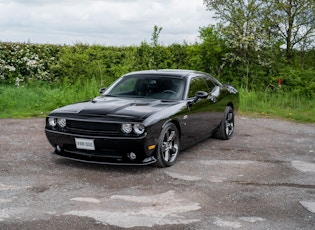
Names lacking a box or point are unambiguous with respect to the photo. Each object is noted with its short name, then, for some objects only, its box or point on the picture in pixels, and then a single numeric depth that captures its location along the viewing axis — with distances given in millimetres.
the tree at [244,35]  16766
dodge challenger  6016
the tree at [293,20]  17797
